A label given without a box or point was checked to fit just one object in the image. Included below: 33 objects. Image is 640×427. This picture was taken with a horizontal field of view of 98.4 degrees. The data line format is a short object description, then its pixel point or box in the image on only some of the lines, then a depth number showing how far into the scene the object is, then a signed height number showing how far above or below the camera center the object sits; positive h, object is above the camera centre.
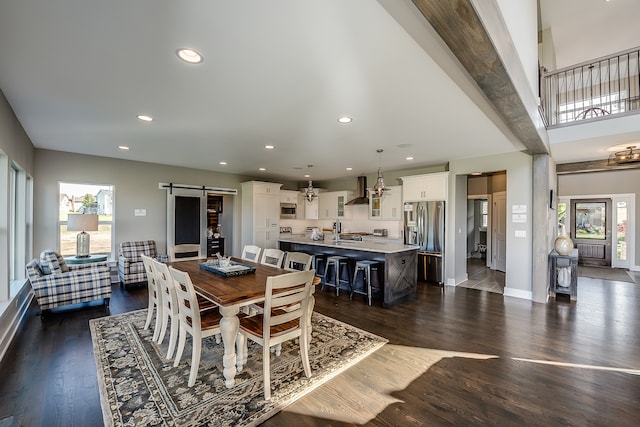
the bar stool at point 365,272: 4.36 -0.95
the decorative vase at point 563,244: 4.89 -0.50
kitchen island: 4.34 -0.74
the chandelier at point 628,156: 4.43 +0.99
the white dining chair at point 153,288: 3.04 -0.84
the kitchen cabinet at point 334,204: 8.27 +0.34
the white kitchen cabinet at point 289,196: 8.35 +0.60
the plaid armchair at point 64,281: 3.64 -0.92
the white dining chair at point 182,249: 4.26 -0.54
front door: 7.80 -0.38
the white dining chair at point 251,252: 4.16 -0.57
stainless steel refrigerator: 5.82 -0.41
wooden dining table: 2.21 -0.66
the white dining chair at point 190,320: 2.24 -0.95
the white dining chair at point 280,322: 2.12 -0.95
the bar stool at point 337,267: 4.97 -0.98
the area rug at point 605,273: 6.37 -1.42
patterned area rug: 1.93 -1.39
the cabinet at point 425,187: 5.88 +0.66
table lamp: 4.54 -0.20
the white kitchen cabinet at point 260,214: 7.28 +0.04
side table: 4.61 -0.76
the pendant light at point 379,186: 4.71 +0.51
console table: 4.76 -1.02
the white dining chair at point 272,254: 3.69 -0.53
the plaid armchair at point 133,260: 5.14 -0.86
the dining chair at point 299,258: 3.27 -0.52
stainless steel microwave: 8.44 +0.17
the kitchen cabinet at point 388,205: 7.05 +0.28
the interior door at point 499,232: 7.32 -0.42
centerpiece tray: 2.98 -0.61
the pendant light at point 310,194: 5.80 +0.46
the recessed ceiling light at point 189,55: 1.91 +1.15
